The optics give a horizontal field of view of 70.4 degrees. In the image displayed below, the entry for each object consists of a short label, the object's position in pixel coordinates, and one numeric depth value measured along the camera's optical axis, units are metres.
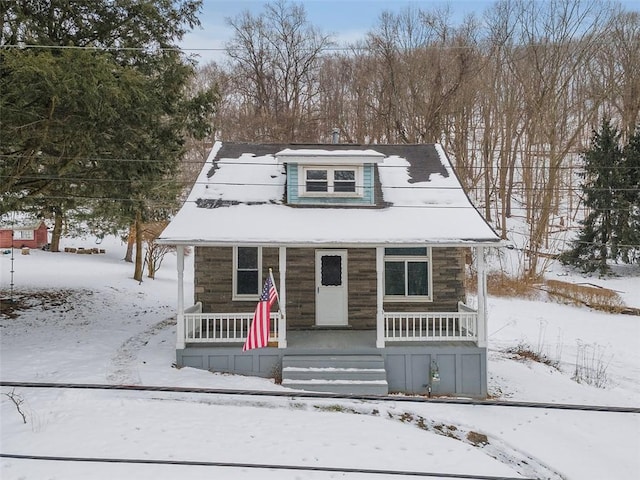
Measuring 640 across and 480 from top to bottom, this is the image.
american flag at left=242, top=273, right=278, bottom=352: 7.47
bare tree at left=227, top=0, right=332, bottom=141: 28.12
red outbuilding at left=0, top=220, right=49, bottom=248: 27.36
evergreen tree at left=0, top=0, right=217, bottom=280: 8.48
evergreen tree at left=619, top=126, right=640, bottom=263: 23.02
